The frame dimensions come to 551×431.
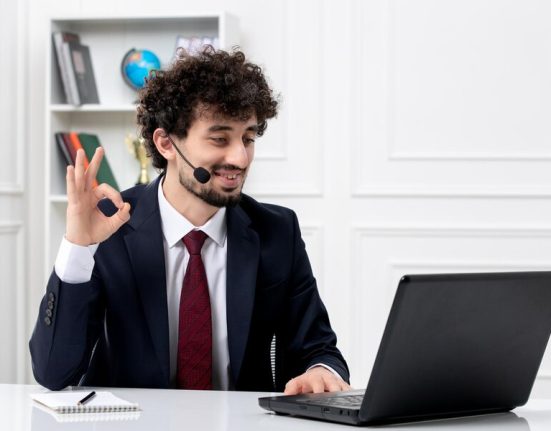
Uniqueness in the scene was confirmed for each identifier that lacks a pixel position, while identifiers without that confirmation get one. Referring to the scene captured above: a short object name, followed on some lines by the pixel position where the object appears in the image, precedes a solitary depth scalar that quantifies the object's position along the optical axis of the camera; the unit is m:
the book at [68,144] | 4.18
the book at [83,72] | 4.19
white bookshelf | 4.18
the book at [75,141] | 4.18
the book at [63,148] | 4.17
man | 1.92
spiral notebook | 1.61
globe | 4.18
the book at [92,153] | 4.20
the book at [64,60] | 4.17
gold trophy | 4.19
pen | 1.63
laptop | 1.40
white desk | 1.49
